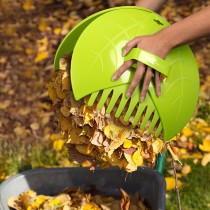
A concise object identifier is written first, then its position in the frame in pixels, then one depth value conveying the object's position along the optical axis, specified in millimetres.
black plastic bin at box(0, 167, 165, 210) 2961
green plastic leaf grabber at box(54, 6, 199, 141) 2106
